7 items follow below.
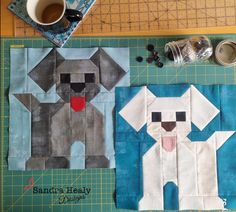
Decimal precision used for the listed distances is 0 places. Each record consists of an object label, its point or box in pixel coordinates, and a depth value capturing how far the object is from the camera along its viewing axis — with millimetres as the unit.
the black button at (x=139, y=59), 912
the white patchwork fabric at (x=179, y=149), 880
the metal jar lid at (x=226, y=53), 892
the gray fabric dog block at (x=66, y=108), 889
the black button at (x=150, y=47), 911
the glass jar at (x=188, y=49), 865
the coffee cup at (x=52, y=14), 831
